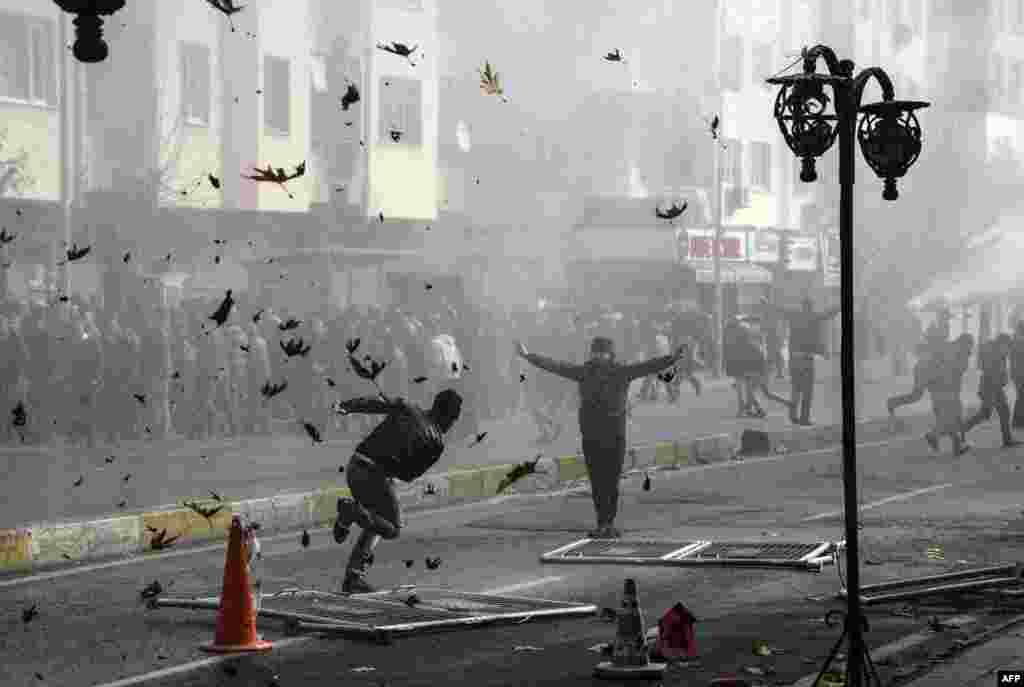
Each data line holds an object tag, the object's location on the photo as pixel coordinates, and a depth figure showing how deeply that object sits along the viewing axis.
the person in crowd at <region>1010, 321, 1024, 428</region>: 25.67
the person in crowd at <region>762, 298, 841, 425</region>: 26.69
